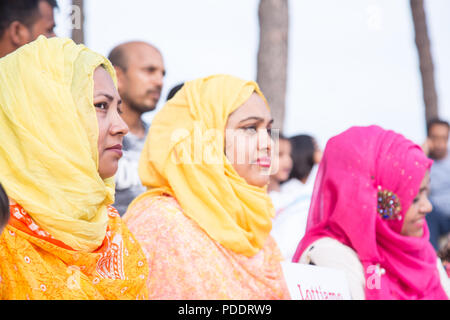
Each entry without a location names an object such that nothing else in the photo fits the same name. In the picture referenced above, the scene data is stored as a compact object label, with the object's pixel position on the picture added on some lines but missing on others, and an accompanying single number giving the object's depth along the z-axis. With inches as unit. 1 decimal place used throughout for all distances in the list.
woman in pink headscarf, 119.2
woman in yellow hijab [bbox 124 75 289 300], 95.5
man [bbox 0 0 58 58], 119.0
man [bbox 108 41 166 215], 143.6
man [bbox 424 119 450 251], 228.1
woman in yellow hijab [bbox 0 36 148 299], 66.6
